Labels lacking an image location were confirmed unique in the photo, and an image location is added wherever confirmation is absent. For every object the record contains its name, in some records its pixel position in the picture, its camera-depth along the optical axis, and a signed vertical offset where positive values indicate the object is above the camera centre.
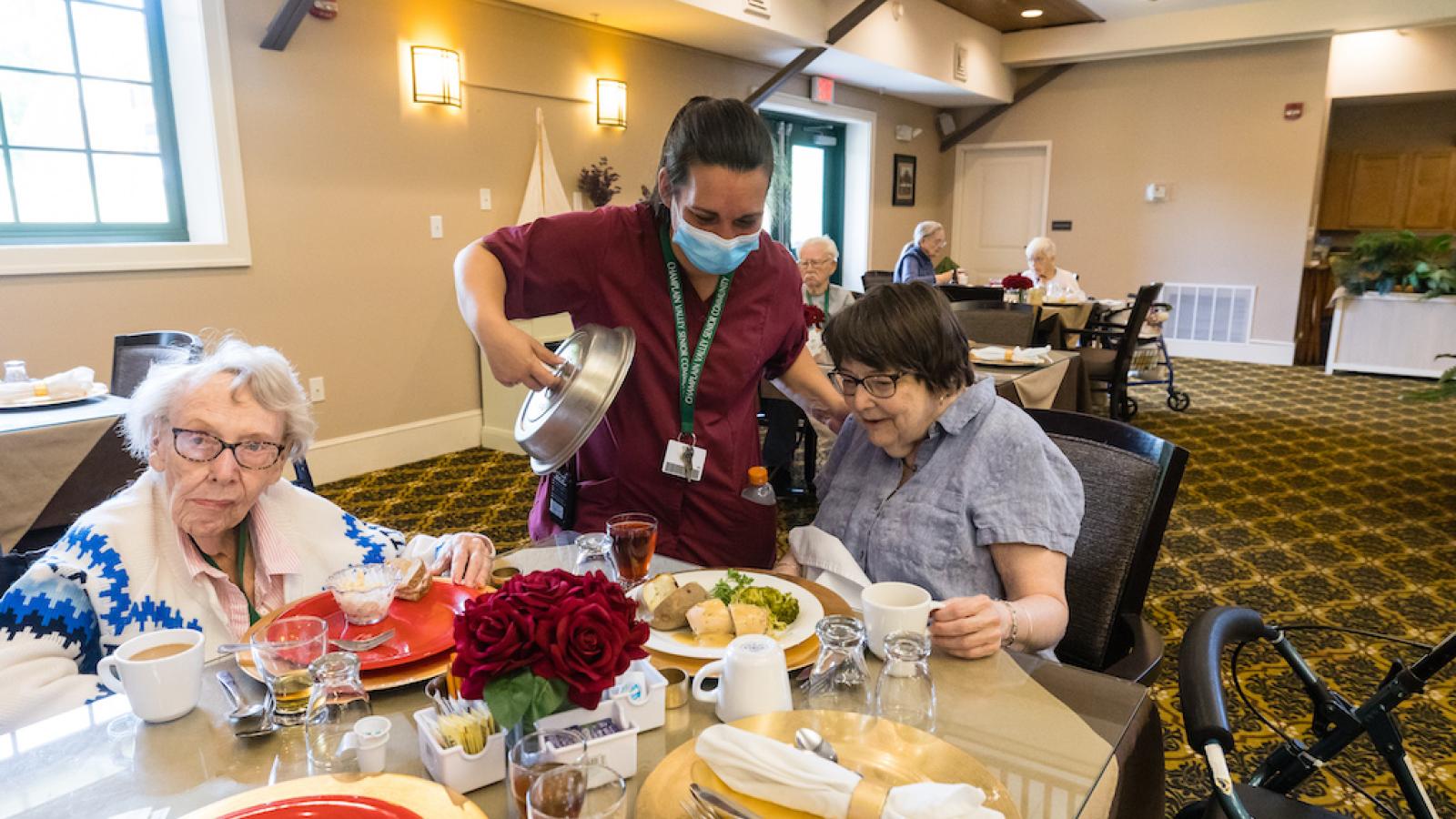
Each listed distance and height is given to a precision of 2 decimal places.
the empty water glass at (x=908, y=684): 0.95 -0.47
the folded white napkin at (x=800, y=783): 0.73 -0.46
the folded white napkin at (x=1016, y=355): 3.93 -0.46
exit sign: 7.51 +1.41
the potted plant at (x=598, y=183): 5.55 +0.44
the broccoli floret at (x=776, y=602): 1.16 -0.47
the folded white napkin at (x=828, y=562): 1.34 -0.50
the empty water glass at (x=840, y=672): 0.98 -0.48
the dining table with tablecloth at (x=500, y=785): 0.84 -0.52
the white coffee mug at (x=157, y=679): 0.93 -0.46
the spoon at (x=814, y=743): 0.86 -0.48
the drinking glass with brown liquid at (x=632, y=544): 1.25 -0.42
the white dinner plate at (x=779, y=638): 1.09 -0.49
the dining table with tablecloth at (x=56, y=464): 2.31 -0.59
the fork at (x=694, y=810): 0.78 -0.51
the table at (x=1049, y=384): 3.59 -0.58
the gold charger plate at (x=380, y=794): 0.79 -0.50
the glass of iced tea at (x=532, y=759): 0.73 -0.43
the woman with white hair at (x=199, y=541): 1.12 -0.44
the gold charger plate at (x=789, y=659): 1.07 -0.50
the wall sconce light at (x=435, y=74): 4.54 +0.93
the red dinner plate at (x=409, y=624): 1.08 -0.50
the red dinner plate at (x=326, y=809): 0.79 -0.51
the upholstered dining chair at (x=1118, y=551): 1.50 -0.52
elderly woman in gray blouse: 1.36 -0.36
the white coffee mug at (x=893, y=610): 1.06 -0.44
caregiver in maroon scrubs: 1.60 -0.14
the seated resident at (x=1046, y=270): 6.98 -0.14
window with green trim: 3.49 +0.52
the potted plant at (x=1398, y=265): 7.20 -0.09
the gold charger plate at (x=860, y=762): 0.80 -0.50
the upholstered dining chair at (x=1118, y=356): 5.39 -0.67
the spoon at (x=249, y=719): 0.93 -0.50
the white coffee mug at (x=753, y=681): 0.94 -0.46
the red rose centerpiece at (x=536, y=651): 0.75 -0.34
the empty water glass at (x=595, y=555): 1.29 -0.45
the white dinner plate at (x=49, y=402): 2.55 -0.45
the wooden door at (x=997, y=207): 9.81 +0.52
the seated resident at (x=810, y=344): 4.03 -0.41
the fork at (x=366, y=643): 1.10 -0.50
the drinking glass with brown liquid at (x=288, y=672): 0.94 -0.46
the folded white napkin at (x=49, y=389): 2.61 -0.42
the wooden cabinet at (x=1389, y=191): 8.66 +0.64
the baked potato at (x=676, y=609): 1.16 -0.47
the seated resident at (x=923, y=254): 6.60 -0.01
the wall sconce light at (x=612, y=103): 5.56 +0.95
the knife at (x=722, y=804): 0.77 -0.49
